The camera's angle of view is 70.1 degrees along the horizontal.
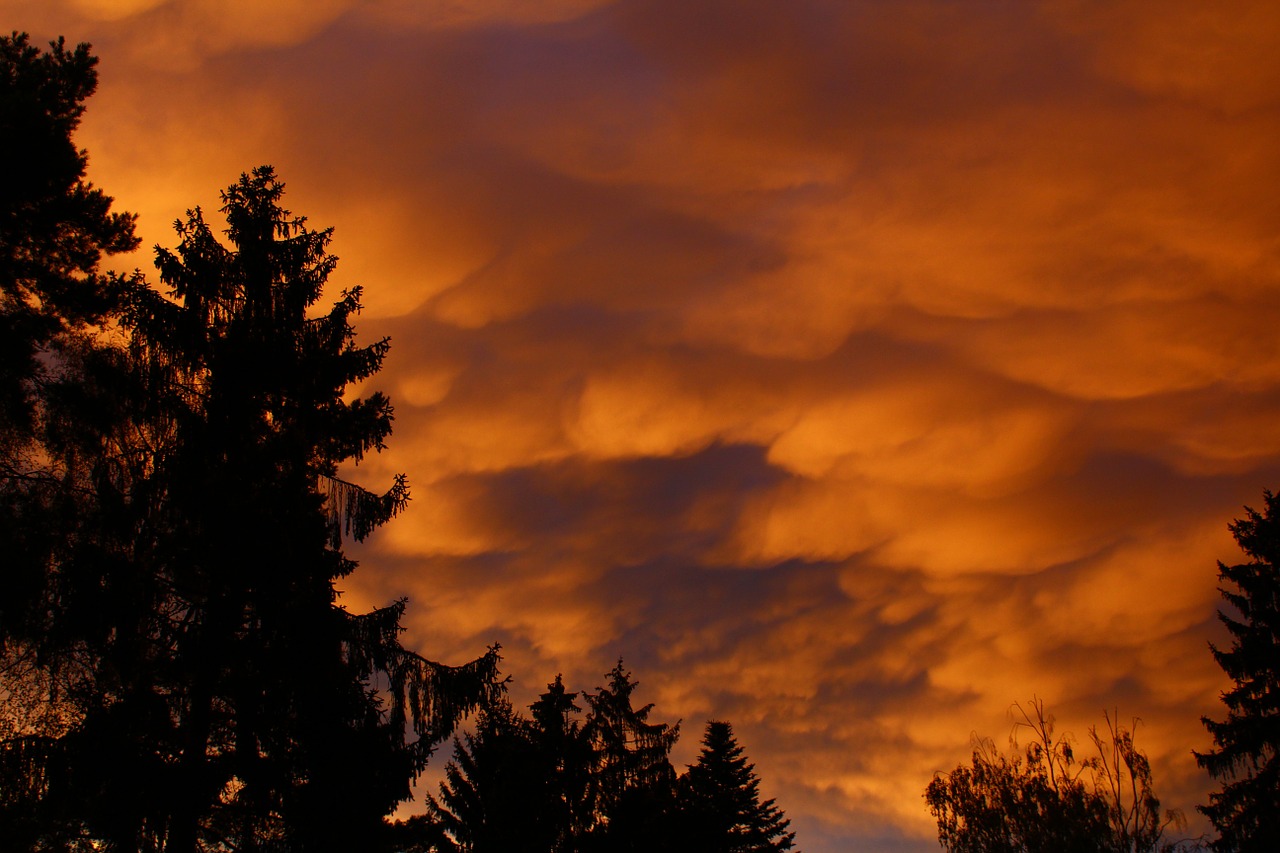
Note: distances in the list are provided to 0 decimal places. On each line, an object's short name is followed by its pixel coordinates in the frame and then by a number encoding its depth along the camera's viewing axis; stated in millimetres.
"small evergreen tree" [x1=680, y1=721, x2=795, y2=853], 52094
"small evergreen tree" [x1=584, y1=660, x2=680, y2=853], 35719
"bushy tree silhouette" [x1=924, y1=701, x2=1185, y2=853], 28797
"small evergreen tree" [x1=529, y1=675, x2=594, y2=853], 33656
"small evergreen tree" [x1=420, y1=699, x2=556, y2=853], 32406
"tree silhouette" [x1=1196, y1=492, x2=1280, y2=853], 34812
